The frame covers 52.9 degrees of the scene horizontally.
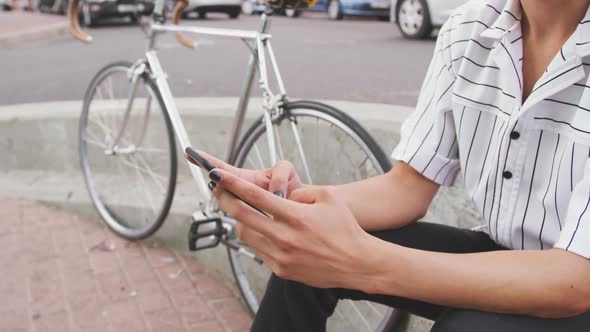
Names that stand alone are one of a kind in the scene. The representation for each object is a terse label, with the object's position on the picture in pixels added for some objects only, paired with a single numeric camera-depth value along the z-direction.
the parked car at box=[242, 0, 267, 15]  21.30
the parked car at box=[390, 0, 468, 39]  7.94
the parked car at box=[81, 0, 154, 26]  13.90
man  1.05
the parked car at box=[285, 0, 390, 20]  14.23
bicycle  2.11
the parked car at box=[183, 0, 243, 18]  16.12
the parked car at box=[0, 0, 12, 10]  29.62
